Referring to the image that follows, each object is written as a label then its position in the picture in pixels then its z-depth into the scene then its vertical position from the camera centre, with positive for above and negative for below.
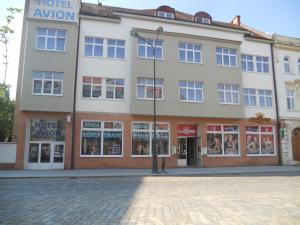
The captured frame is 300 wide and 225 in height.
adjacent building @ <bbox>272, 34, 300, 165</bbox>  27.28 +6.16
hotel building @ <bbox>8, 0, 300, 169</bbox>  21.89 +4.99
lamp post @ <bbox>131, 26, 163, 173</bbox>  19.48 -0.32
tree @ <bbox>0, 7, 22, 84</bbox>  25.49 +10.79
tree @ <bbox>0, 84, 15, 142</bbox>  37.58 +4.73
